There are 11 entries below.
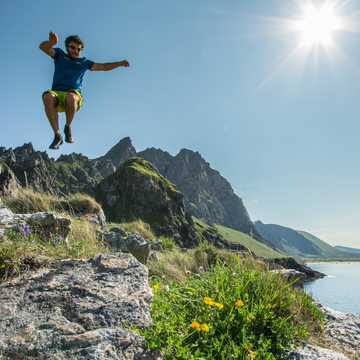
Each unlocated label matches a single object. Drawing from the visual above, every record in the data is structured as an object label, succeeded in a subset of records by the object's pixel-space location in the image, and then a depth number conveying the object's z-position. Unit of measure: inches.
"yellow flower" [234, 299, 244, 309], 169.7
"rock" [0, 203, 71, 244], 262.4
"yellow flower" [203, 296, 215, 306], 164.6
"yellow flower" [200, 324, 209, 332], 147.5
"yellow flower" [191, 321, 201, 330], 147.9
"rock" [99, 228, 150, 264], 385.1
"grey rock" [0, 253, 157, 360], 130.7
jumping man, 280.1
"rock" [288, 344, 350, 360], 170.1
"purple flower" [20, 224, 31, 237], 214.4
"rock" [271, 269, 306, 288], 264.4
